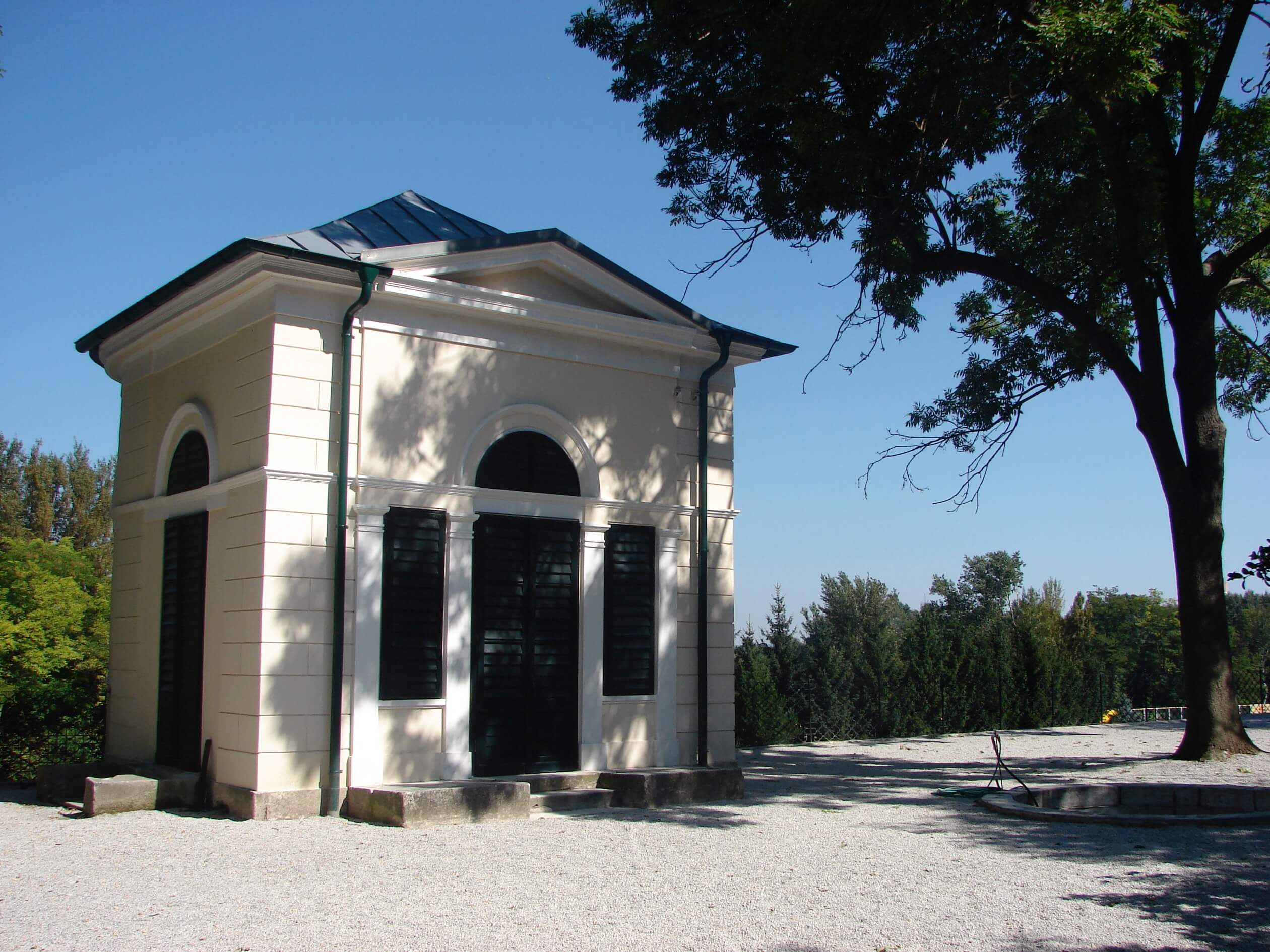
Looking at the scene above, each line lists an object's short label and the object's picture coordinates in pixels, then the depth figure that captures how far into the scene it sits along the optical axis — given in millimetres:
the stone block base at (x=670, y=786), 10375
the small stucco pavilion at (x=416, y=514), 9812
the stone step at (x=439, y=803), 8945
